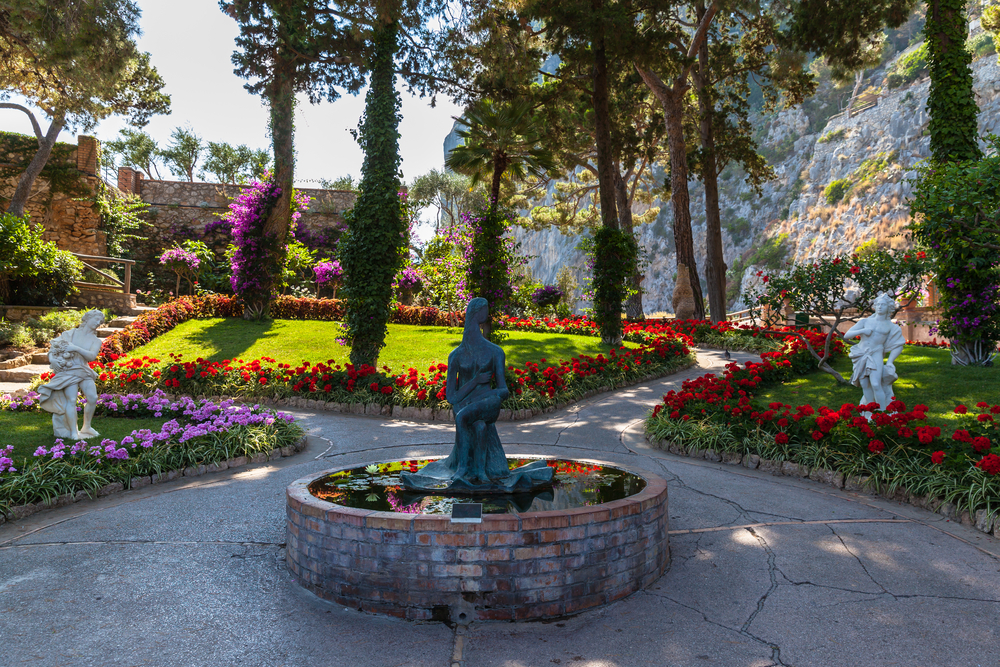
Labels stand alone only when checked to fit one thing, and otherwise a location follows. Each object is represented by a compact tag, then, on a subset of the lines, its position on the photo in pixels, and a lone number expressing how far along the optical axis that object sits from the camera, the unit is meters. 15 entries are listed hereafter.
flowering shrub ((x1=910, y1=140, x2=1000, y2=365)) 8.56
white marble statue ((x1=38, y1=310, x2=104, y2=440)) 6.23
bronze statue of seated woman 4.25
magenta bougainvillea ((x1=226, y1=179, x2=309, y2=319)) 15.91
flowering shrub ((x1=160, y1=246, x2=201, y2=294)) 17.20
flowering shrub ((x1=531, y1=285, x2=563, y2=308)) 20.72
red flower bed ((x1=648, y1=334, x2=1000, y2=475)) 5.33
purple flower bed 5.09
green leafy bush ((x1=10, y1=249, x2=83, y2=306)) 14.13
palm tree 16.00
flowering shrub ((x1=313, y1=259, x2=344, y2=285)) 19.17
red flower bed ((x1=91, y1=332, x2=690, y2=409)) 9.38
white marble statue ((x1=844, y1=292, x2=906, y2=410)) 7.11
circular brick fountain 3.28
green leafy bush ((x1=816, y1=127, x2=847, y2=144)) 59.84
